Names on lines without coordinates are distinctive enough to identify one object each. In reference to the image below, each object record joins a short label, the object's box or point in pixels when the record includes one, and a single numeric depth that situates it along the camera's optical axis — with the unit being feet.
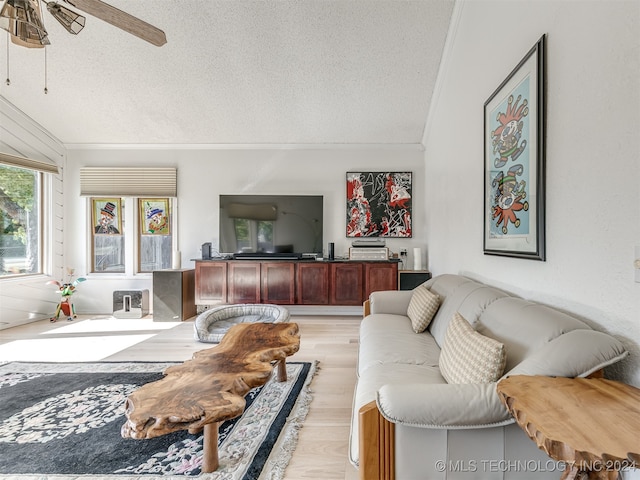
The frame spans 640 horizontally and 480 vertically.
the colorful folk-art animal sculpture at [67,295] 14.48
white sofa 3.51
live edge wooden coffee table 4.34
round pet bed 11.43
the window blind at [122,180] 16.12
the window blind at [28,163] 13.19
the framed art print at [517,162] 5.66
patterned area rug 5.16
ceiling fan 5.81
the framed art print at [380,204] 15.69
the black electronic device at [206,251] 15.38
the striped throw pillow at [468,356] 4.15
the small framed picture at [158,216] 16.48
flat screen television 15.44
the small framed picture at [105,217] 16.51
